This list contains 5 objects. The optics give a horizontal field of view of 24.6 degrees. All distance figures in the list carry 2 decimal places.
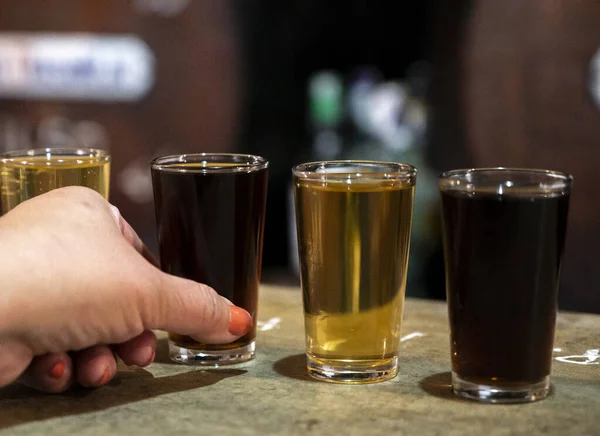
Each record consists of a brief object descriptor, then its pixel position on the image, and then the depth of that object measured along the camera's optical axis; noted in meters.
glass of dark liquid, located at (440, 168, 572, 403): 0.52
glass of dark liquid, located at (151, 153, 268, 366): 0.59
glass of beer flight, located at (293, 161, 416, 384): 0.56
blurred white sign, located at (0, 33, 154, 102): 1.28
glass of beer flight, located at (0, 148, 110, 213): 0.63
